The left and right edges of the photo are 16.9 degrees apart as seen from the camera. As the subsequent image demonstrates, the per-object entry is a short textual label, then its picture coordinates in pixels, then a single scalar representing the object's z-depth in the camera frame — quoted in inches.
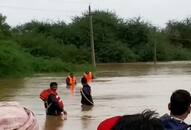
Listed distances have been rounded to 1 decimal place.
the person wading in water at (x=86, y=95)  842.0
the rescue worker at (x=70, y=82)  1284.9
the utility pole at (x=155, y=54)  3370.6
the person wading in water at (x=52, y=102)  674.8
